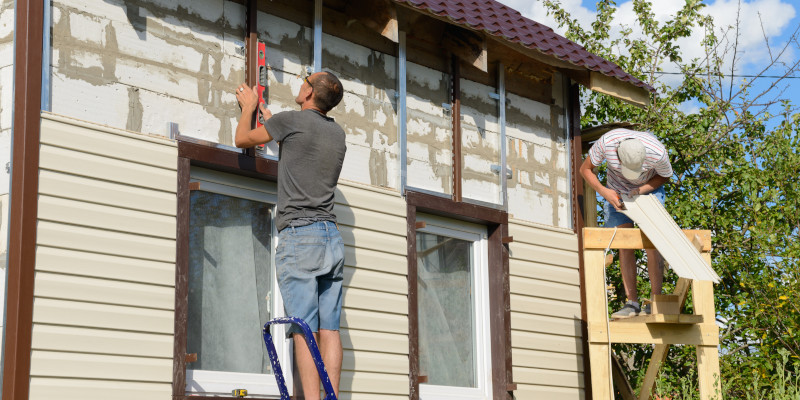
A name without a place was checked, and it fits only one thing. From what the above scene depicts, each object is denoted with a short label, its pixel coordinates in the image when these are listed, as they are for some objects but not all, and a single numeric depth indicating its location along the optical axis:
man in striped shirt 7.50
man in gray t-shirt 5.86
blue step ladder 5.23
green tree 10.85
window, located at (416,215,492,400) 8.00
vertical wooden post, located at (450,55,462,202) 8.27
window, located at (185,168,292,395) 6.34
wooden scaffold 7.32
